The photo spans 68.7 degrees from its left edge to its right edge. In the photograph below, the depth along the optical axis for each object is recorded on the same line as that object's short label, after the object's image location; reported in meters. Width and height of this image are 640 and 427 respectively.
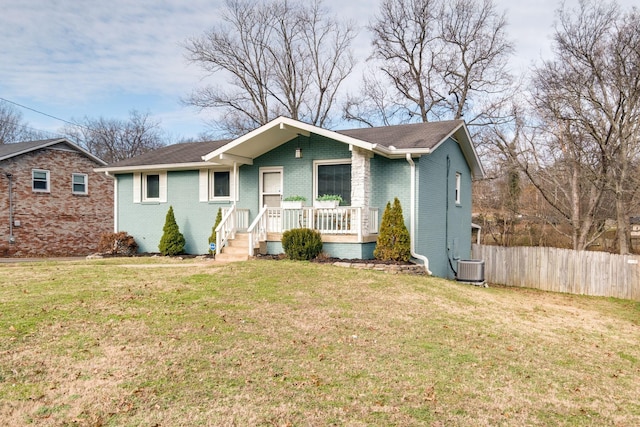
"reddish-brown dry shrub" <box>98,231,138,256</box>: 15.60
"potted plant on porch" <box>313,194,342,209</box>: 12.25
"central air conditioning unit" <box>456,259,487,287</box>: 14.04
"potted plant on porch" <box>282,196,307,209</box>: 12.66
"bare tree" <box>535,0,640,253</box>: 16.64
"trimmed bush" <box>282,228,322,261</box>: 11.83
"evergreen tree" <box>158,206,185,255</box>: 14.75
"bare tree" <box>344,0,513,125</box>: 26.59
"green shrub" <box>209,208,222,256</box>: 13.98
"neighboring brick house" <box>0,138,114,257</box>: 19.33
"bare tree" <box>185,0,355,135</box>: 30.11
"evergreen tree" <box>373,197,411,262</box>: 11.60
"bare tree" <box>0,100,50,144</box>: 36.12
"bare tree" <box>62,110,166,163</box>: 40.84
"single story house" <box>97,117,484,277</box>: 12.27
